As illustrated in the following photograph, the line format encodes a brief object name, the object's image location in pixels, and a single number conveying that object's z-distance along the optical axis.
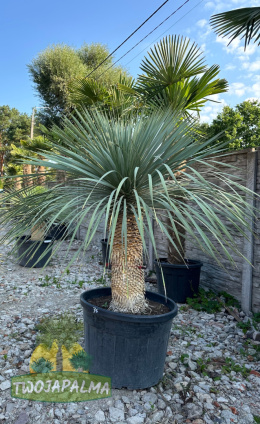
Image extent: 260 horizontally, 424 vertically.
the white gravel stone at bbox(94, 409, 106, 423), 1.59
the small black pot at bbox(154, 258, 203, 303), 3.38
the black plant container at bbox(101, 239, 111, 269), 5.17
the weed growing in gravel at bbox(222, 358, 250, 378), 2.08
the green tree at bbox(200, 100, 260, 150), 17.00
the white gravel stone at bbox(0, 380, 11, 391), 1.83
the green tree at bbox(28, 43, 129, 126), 14.72
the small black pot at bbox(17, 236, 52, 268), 4.90
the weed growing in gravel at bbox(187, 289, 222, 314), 3.17
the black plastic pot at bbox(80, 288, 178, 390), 1.74
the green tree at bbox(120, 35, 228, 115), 3.50
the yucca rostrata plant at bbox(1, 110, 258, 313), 1.73
